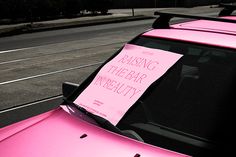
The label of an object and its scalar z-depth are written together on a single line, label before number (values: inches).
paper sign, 103.5
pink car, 92.5
